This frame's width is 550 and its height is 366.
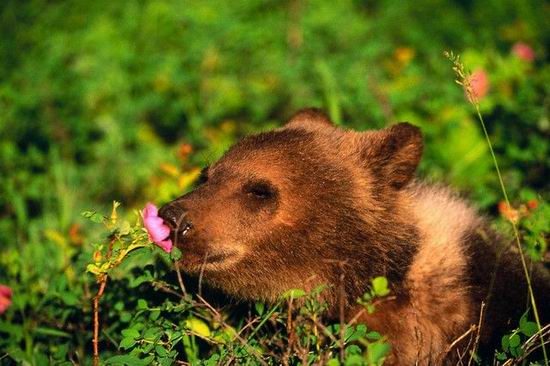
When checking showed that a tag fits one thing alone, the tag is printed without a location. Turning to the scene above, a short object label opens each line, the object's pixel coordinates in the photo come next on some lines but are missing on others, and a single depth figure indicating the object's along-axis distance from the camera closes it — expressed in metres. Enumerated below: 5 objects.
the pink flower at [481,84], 12.27
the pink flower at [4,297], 8.32
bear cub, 7.34
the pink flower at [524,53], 13.48
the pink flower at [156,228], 6.65
